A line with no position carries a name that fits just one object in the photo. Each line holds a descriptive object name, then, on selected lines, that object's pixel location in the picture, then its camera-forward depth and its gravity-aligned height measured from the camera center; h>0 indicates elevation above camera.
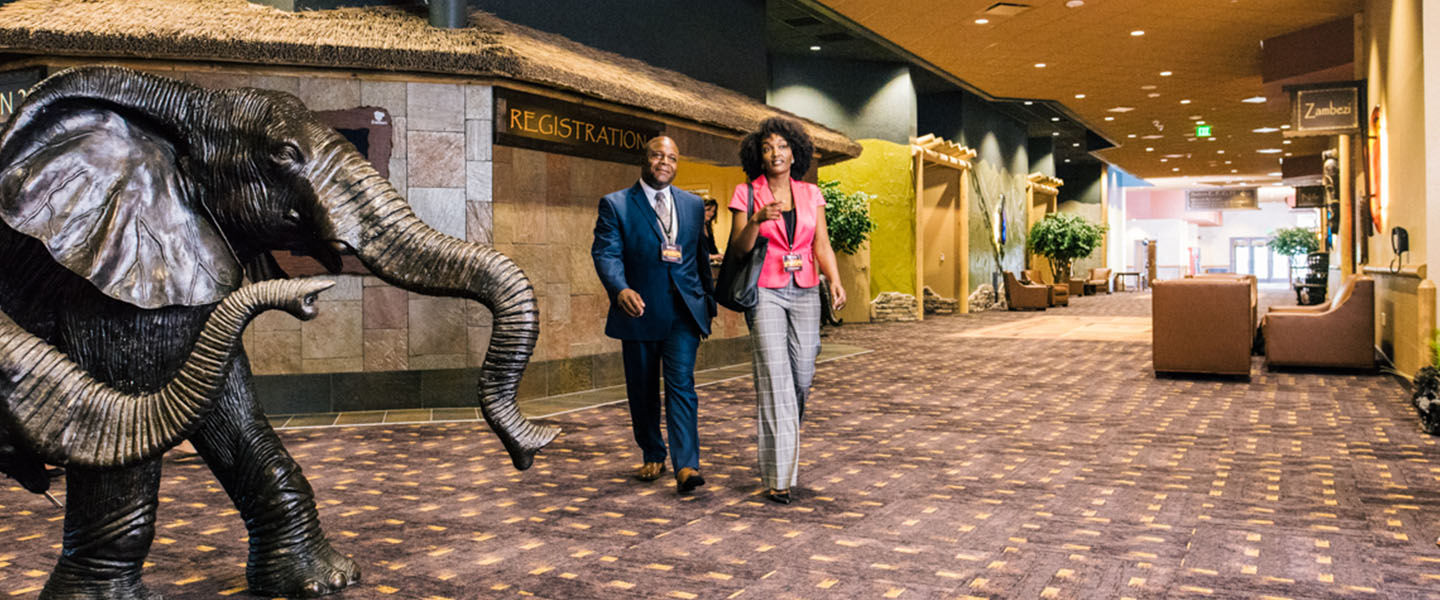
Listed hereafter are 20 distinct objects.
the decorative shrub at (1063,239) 23.61 +0.99
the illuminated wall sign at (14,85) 6.17 +1.31
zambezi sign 10.80 +1.78
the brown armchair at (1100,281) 29.70 -0.02
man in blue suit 4.18 +0.01
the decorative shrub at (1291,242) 33.06 +1.17
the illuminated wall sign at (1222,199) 43.38 +3.42
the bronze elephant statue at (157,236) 2.03 +0.13
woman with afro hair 3.90 -0.02
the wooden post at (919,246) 16.81 +0.63
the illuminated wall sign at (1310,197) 18.48 +1.45
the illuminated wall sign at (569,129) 6.91 +1.19
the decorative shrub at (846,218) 14.64 +0.97
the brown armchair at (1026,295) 20.95 -0.28
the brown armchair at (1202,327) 8.17 -0.39
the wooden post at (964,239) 19.23 +0.83
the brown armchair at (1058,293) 22.42 -0.26
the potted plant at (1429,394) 5.43 -0.68
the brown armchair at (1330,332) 8.52 -0.48
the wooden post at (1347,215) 13.16 +0.81
